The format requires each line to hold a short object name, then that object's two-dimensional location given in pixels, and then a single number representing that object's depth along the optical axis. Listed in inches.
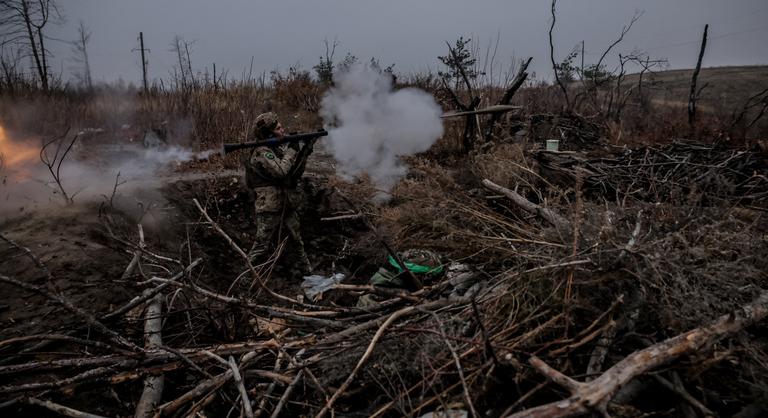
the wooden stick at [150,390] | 73.2
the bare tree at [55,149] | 285.4
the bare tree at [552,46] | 378.6
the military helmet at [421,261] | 127.9
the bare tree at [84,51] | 830.7
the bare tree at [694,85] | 380.1
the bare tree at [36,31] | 486.6
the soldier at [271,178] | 192.2
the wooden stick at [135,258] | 103.1
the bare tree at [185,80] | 447.1
